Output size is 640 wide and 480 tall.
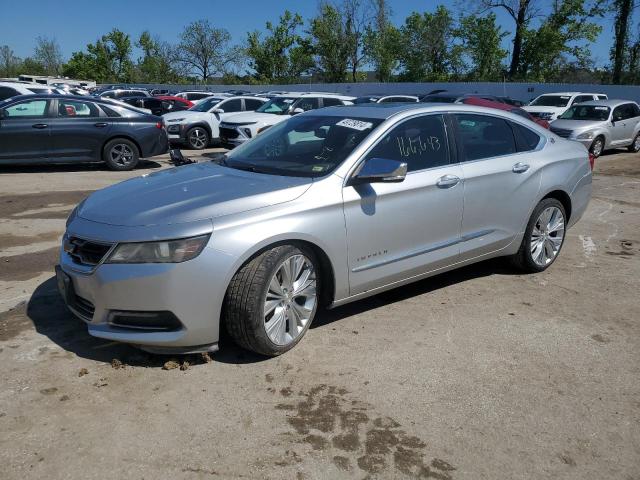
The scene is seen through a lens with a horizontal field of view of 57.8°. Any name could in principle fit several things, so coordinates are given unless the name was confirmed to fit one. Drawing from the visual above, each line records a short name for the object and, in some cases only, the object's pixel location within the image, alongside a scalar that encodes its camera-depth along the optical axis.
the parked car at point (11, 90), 16.16
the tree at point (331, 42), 57.38
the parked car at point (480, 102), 14.82
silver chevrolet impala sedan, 3.41
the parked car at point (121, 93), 27.09
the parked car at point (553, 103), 19.19
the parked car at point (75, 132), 11.14
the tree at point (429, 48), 50.20
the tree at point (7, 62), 80.84
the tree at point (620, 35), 40.50
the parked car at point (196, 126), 15.95
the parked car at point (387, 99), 17.79
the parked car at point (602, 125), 15.30
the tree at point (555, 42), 42.19
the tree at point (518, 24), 43.69
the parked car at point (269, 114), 14.75
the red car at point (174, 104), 20.67
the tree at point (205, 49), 69.69
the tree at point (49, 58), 85.38
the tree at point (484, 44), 45.81
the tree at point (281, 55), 61.37
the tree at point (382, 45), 53.06
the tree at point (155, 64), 72.88
